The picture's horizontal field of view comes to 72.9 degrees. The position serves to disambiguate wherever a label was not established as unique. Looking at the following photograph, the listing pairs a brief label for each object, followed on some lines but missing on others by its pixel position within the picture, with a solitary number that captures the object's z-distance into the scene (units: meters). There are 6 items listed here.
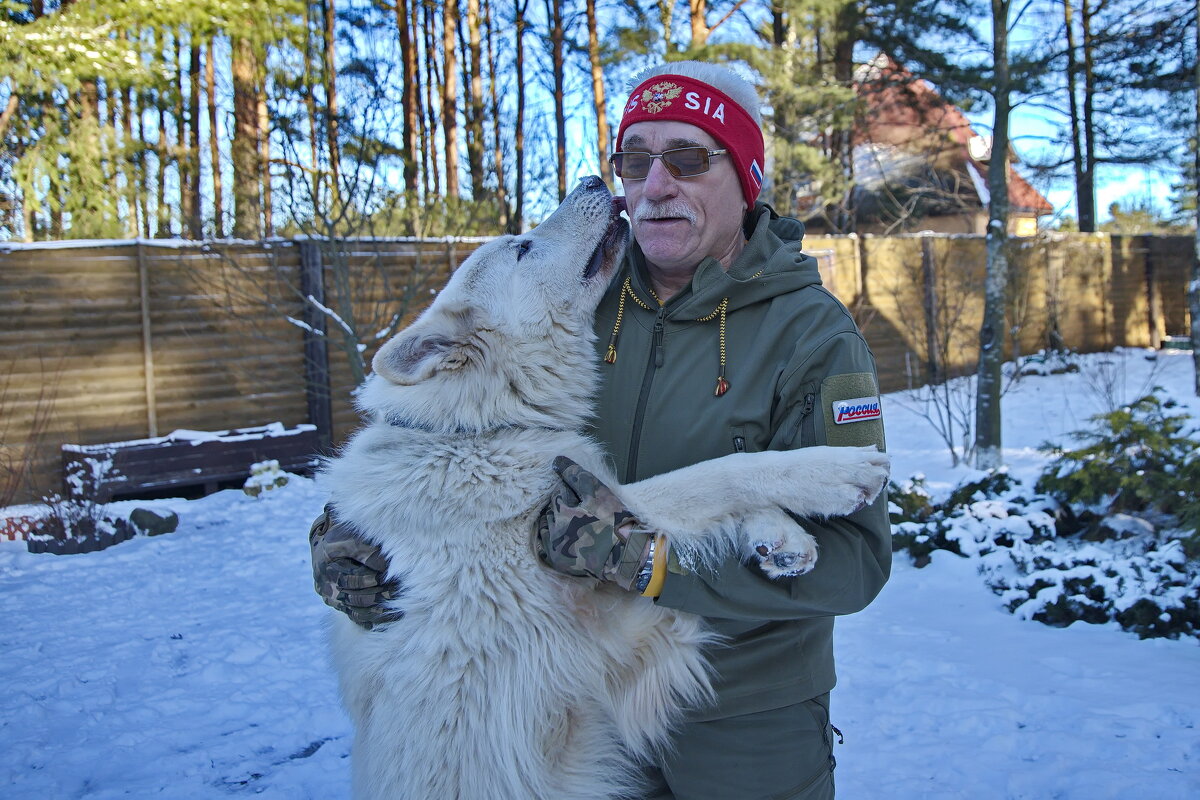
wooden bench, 8.48
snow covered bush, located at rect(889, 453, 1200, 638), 5.08
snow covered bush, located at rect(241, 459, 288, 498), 9.18
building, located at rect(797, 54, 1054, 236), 10.98
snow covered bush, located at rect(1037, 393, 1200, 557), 5.95
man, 1.79
